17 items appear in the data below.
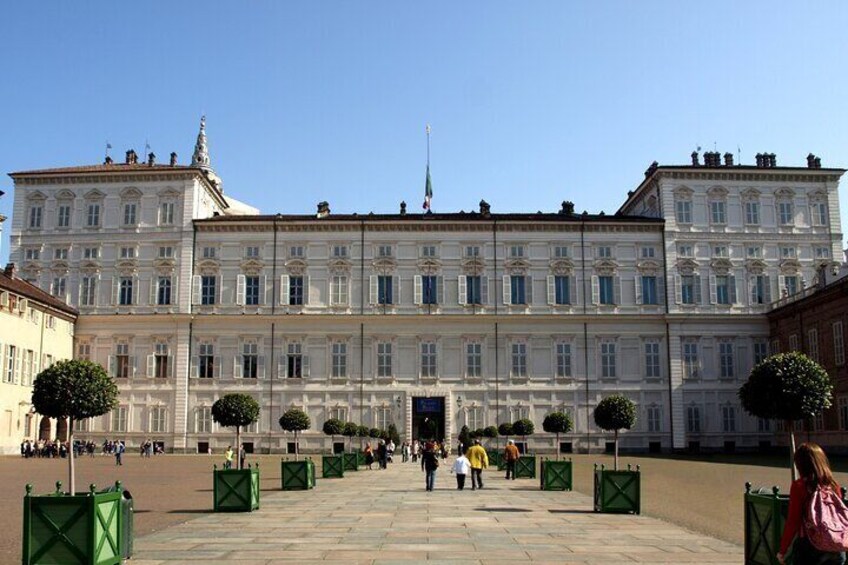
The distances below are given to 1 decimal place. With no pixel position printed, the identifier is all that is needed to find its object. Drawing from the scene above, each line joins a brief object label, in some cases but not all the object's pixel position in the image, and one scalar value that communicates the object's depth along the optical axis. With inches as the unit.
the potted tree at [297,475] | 1133.1
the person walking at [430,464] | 1139.3
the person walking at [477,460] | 1168.8
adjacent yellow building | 2156.7
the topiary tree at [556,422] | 1726.1
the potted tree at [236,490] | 831.1
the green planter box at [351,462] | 1701.5
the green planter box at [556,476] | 1151.0
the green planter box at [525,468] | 1437.0
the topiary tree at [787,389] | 729.6
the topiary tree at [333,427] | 2027.6
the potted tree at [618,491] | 827.4
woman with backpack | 311.9
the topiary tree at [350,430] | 2074.8
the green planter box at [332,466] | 1423.5
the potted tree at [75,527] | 477.4
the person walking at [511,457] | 1403.8
